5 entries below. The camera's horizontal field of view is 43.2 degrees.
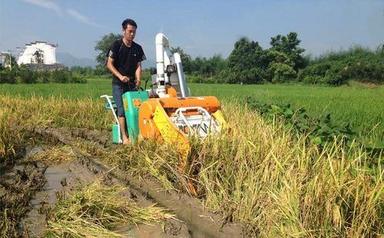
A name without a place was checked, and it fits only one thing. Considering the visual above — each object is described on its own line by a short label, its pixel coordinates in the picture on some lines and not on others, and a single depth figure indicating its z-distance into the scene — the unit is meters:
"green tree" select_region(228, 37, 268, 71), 45.44
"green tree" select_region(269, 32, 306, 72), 45.22
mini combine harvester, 5.57
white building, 77.93
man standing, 7.28
